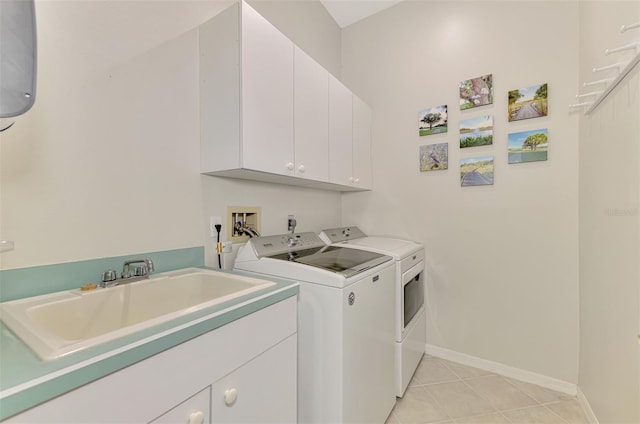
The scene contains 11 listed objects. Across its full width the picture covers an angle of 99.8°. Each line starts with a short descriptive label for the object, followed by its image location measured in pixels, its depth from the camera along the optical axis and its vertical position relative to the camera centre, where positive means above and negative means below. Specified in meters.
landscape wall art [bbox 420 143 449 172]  2.28 +0.45
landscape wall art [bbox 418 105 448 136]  2.29 +0.77
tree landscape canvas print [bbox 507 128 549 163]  1.92 +0.45
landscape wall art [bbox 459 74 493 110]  2.11 +0.93
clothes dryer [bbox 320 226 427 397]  1.78 -0.60
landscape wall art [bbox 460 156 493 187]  2.11 +0.30
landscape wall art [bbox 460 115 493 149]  2.10 +0.61
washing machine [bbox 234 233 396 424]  1.26 -0.61
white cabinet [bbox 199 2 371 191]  1.35 +0.61
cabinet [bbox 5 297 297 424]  0.57 -0.47
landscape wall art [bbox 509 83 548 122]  1.92 +0.77
